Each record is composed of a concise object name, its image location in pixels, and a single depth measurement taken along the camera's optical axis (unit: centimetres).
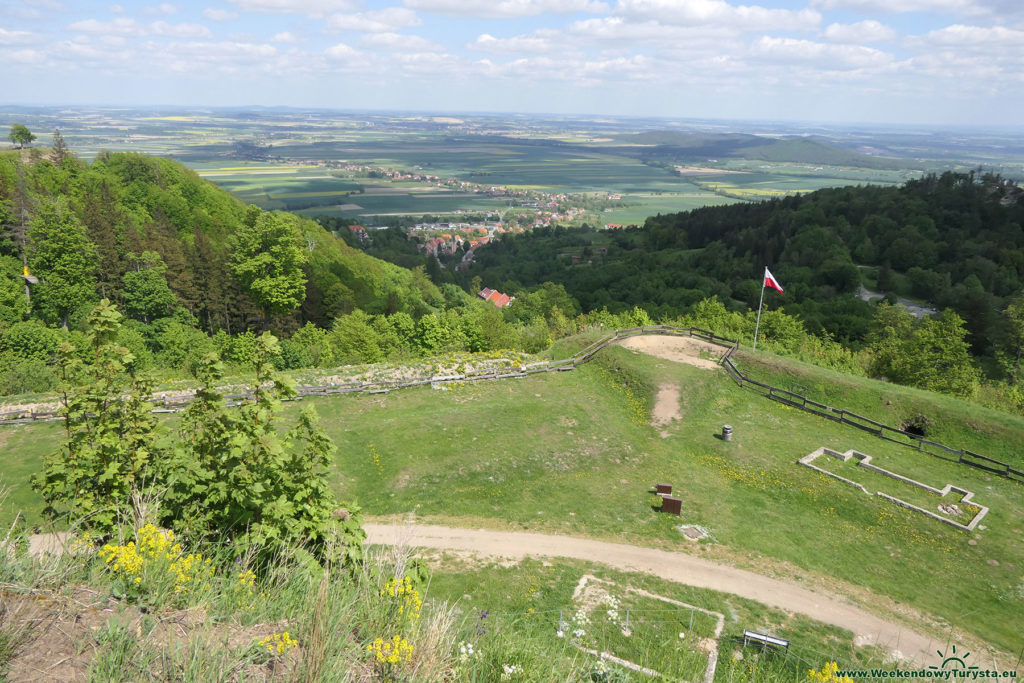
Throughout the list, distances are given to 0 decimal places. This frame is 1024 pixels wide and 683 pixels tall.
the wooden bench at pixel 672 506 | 2402
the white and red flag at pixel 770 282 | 3897
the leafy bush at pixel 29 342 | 4541
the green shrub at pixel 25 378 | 3931
